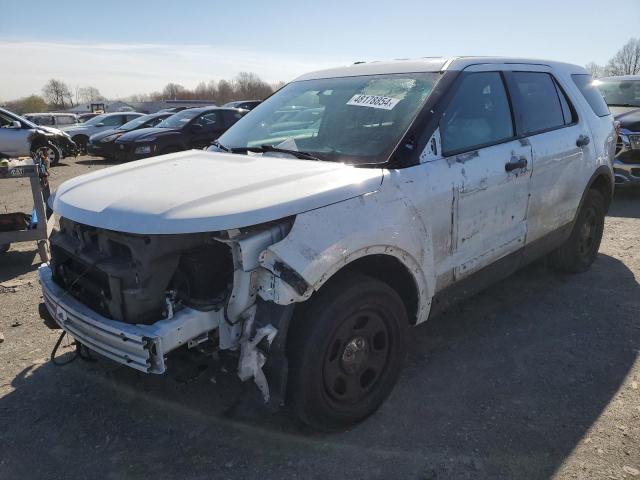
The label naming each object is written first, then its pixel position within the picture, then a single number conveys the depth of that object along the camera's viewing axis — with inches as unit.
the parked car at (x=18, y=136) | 501.7
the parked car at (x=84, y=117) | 1085.1
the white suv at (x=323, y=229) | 88.2
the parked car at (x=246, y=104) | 771.7
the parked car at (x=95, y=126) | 752.3
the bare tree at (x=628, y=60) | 2632.9
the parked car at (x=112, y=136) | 618.8
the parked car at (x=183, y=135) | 509.7
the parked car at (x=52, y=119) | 938.7
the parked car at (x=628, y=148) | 301.6
